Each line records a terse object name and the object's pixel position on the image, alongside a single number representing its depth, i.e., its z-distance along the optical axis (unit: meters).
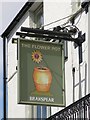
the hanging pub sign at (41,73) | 13.52
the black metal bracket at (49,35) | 14.02
